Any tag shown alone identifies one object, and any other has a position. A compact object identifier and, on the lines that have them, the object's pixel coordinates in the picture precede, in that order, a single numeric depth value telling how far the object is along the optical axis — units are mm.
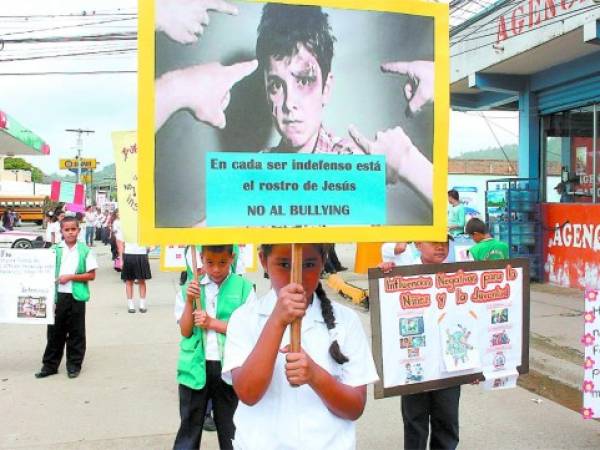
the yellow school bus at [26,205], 48466
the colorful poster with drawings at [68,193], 17094
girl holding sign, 1912
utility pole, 57734
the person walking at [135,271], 10242
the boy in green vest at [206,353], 3656
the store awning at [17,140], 20062
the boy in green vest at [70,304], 6430
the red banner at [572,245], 10656
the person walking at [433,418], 3551
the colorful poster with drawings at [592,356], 3959
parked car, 21000
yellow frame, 1922
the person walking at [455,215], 11633
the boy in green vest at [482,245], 5608
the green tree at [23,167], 92462
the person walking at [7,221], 35750
